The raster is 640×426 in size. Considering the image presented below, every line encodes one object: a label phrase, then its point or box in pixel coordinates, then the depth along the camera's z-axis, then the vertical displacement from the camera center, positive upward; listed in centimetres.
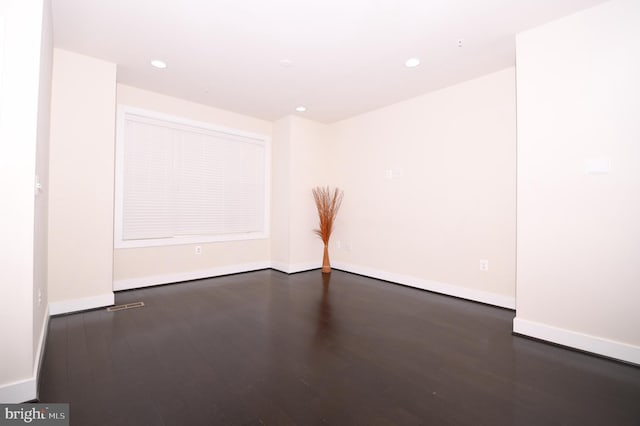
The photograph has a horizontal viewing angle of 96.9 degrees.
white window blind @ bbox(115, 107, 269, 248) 375 +50
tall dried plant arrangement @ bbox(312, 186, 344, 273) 501 +10
